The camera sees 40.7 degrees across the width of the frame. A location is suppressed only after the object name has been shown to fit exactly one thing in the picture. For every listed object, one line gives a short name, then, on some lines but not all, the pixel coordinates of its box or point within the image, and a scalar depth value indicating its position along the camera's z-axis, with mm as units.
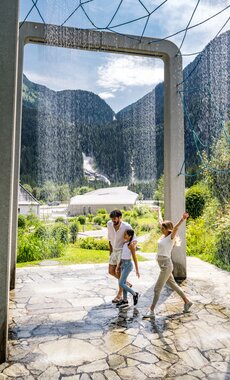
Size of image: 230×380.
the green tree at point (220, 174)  9773
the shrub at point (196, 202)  11086
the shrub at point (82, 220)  13930
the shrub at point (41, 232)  8998
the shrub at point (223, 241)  7902
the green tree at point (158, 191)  14065
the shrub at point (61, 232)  9781
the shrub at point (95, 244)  10070
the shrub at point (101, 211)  15475
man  4055
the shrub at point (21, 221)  9914
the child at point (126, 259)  3979
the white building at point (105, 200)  15120
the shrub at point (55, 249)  8328
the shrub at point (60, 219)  11180
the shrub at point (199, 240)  8484
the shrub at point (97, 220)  14495
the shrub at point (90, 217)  14894
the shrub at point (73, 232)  10741
